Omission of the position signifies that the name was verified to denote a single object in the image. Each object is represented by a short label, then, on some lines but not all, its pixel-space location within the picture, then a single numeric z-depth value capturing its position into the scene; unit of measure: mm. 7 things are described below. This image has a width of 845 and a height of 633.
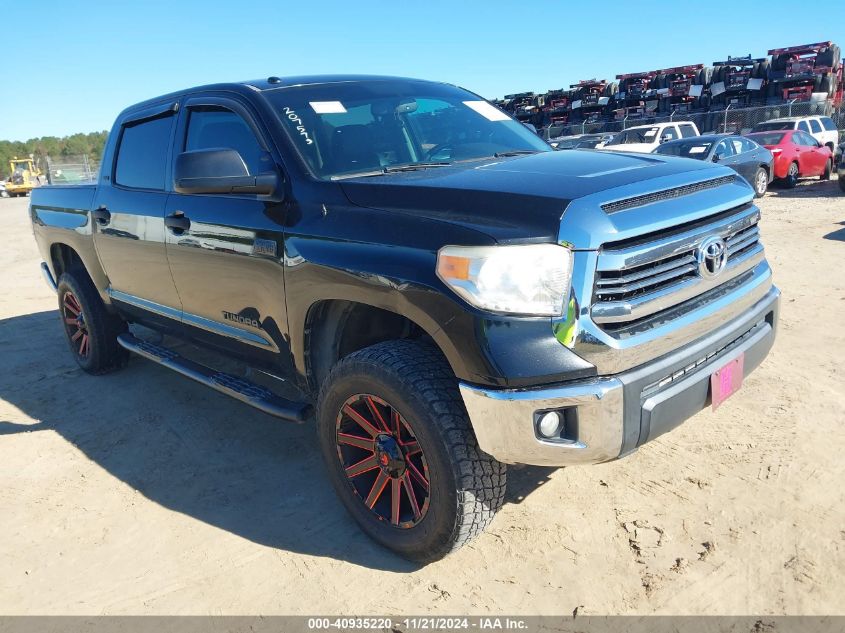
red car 15344
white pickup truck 16781
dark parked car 12352
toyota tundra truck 2166
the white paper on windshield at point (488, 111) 3822
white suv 17781
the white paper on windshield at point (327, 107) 3219
